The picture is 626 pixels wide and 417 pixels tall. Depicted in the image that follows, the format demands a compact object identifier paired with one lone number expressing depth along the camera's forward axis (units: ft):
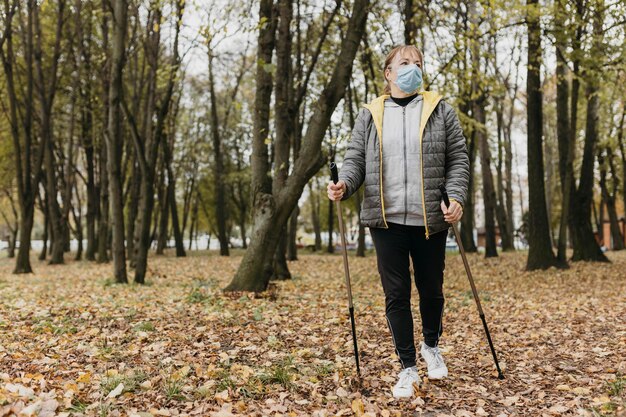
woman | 12.87
